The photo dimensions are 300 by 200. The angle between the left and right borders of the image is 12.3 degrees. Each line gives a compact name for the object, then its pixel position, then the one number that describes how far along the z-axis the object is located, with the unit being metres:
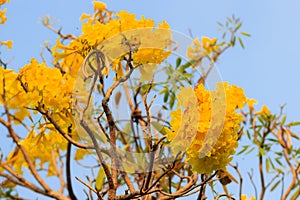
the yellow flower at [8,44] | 3.48
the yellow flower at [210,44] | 4.49
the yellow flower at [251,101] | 3.75
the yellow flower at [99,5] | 3.66
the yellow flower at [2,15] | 3.42
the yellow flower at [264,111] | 4.05
